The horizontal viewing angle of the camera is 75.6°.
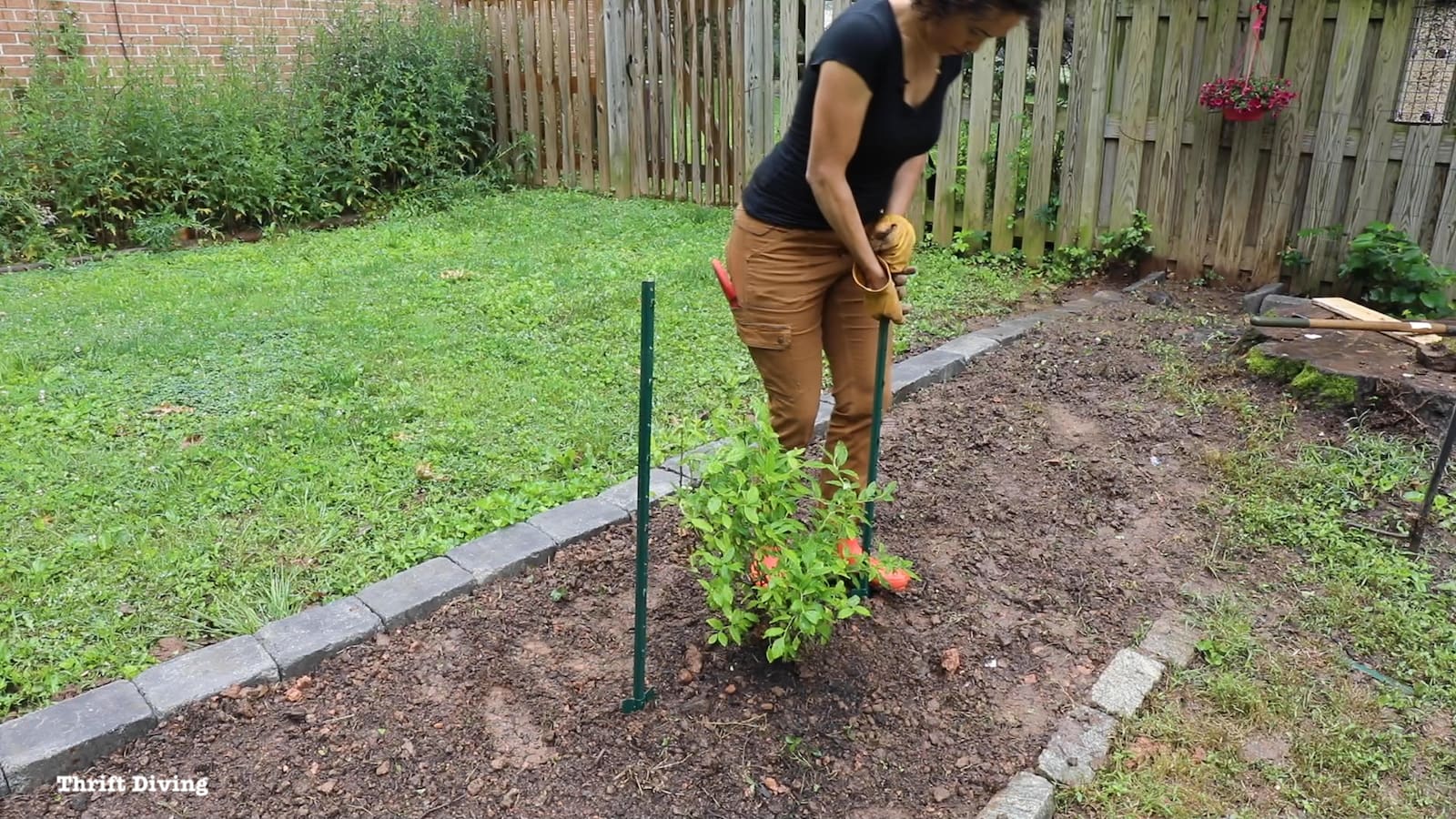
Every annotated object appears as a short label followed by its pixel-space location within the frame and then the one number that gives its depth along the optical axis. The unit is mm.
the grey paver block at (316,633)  2379
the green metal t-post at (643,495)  1952
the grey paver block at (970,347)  4570
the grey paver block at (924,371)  4160
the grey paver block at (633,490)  3164
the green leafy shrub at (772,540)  2133
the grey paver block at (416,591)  2572
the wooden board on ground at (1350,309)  4305
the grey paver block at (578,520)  2975
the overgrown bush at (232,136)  6363
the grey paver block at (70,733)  2006
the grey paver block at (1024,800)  1971
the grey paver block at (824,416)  3752
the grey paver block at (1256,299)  4930
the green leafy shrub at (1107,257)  5695
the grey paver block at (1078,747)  2115
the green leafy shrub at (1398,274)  4699
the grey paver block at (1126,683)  2318
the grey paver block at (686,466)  3344
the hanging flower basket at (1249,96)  4891
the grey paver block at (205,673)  2223
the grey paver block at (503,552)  2773
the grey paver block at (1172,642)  2500
